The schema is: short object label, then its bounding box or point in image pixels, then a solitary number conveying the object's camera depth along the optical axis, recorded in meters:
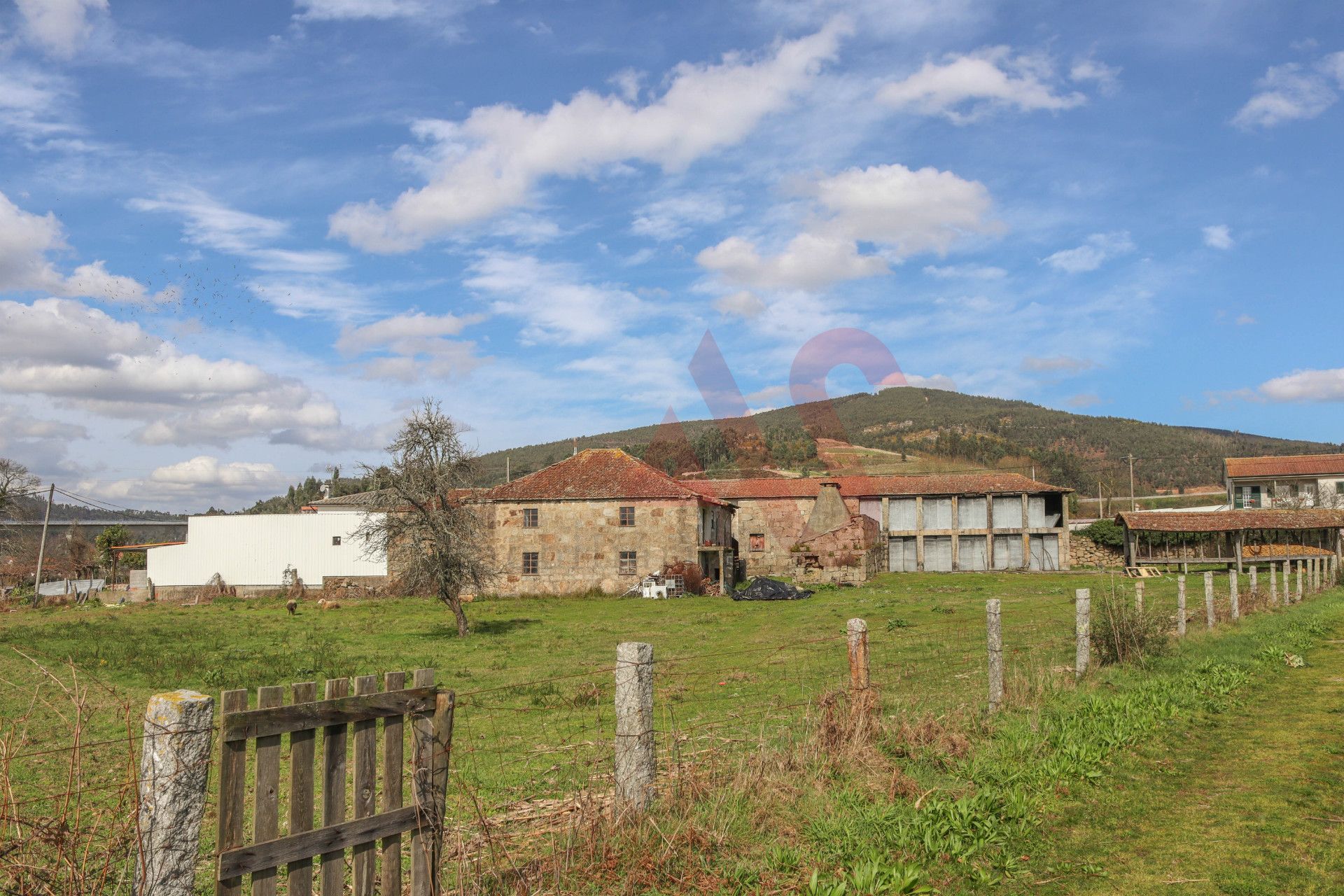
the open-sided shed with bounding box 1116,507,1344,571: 45.28
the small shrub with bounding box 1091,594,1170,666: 12.36
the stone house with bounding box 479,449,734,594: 42.25
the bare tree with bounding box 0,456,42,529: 58.66
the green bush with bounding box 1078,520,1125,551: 52.50
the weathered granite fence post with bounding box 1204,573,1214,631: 16.80
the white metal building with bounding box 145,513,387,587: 46.66
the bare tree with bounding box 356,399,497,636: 25.89
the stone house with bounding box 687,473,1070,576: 52.16
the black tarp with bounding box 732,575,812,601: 36.00
